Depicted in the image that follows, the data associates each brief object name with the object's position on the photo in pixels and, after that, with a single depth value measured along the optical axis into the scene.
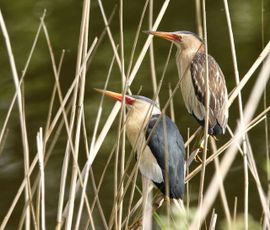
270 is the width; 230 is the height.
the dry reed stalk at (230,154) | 5.93
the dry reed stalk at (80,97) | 7.92
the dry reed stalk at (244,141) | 7.90
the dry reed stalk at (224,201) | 6.83
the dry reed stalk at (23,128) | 7.88
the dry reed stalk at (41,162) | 7.90
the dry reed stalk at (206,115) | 7.27
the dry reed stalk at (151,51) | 8.15
